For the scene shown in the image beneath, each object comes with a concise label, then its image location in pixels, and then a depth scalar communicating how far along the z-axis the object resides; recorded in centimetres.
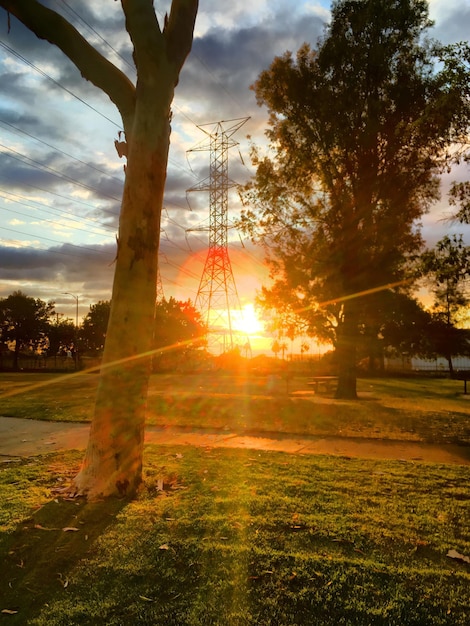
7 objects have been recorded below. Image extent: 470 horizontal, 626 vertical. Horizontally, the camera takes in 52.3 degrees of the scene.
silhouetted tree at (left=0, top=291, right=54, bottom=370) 7631
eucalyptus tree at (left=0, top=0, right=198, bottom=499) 521
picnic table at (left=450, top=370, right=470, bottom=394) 3945
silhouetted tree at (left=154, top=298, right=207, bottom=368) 5375
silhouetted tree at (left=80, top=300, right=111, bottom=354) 6788
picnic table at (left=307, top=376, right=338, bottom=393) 2202
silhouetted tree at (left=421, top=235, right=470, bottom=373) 3903
